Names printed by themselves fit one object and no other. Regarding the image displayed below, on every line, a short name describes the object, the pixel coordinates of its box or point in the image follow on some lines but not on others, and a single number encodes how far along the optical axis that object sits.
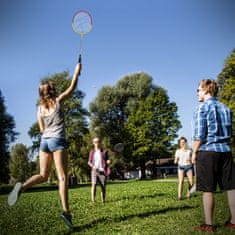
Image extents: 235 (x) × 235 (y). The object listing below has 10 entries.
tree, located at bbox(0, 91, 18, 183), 31.92
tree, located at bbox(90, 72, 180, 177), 46.38
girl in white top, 10.18
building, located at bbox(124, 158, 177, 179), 81.88
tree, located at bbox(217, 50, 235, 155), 31.26
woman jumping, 5.32
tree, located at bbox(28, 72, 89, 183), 40.31
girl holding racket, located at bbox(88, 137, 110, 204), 9.38
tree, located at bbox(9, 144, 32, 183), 73.81
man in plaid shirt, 4.70
